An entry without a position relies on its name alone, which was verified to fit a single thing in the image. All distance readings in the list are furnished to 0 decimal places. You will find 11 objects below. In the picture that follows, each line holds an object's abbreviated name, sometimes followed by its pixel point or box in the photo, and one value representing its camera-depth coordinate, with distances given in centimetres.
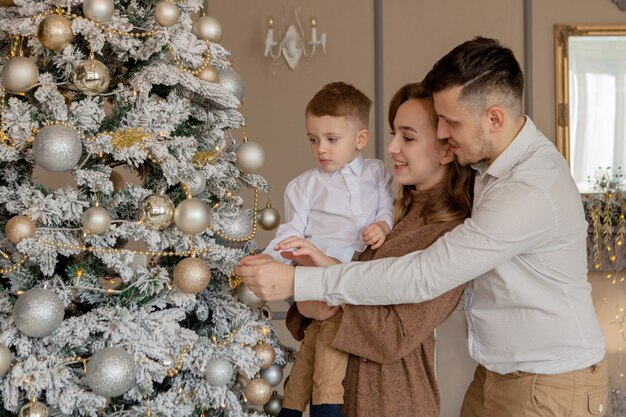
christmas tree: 164
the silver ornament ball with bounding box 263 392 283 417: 214
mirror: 526
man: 185
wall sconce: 517
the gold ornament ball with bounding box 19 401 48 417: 162
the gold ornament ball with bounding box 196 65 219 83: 186
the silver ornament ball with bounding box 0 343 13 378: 159
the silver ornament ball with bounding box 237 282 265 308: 195
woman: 193
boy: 216
